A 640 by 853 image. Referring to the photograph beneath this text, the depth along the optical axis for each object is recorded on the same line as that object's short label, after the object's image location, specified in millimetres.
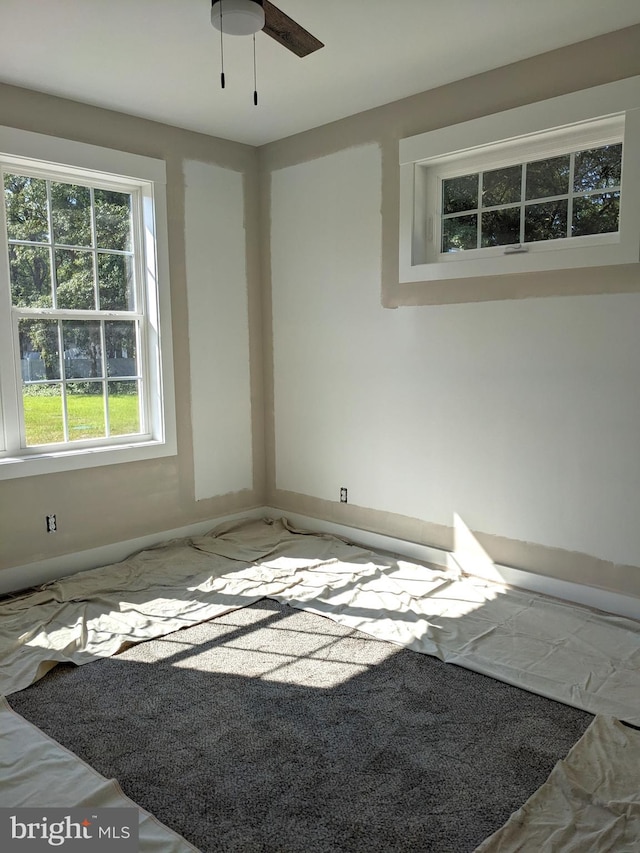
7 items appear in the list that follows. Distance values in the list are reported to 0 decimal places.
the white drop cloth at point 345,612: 2906
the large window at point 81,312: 3875
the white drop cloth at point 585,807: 1901
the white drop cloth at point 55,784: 1957
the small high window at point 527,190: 3271
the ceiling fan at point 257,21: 2611
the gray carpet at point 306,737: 2020
